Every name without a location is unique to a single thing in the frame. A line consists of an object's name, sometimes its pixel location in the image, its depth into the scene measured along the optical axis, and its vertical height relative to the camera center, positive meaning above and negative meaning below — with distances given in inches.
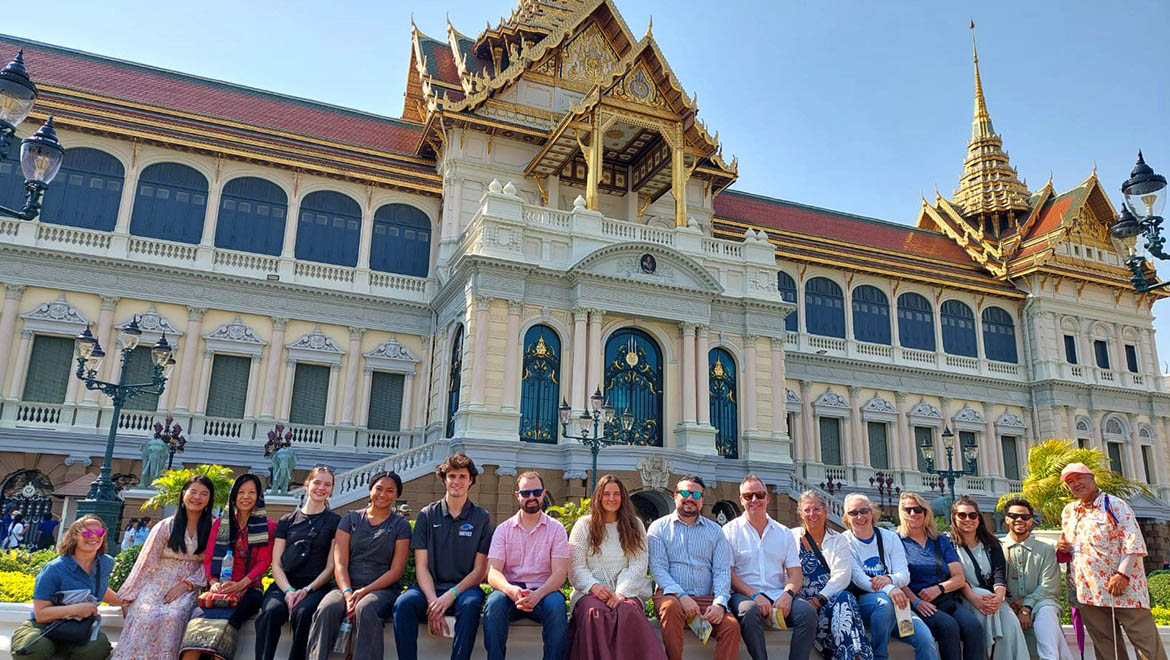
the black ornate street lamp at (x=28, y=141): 327.9 +128.7
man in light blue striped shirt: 251.0 -28.3
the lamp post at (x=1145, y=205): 365.4 +123.2
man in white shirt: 245.6 -34.2
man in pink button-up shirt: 235.6 -32.2
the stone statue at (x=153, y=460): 630.5 -6.6
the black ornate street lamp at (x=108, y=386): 482.9 +43.0
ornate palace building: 790.5 +181.2
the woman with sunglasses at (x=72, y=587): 222.8 -39.0
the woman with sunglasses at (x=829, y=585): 245.1 -36.4
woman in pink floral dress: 229.9 -38.0
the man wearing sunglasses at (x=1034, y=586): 267.6 -37.3
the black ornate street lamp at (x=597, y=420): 637.9 +35.6
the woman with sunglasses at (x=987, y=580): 264.7 -35.6
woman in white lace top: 230.5 -35.3
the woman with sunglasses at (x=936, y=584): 259.9 -36.4
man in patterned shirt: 261.3 -30.0
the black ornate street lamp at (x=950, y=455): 772.8 +17.6
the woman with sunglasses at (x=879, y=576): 249.6 -33.3
